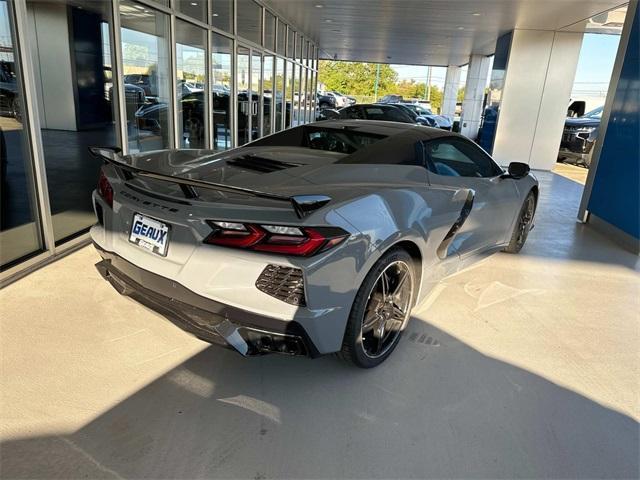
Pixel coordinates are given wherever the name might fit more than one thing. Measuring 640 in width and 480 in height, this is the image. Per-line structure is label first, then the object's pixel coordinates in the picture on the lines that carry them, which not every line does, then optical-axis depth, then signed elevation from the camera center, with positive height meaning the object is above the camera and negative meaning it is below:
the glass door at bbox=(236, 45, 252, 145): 9.02 -0.08
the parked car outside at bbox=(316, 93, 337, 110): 28.98 -0.47
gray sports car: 1.96 -0.66
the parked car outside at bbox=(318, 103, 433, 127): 13.61 -0.45
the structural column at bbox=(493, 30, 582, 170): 11.72 +0.28
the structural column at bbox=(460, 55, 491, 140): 21.25 +0.75
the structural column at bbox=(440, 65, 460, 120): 30.92 +0.67
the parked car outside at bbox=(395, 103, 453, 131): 19.12 -0.73
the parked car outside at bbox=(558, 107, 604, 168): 13.09 -0.76
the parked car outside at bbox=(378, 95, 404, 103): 39.90 -0.01
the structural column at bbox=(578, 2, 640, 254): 5.45 -0.54
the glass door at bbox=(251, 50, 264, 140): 9.91 -0.10
